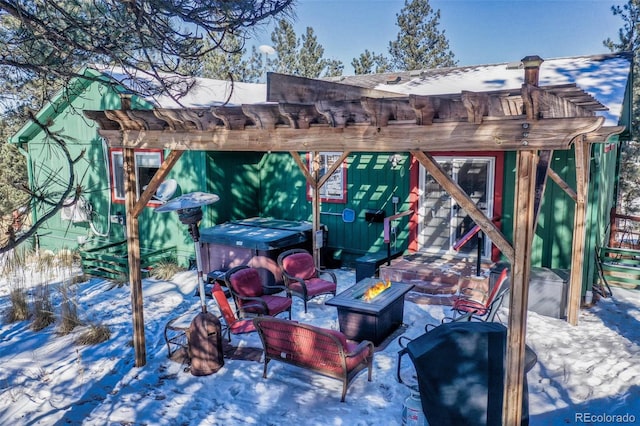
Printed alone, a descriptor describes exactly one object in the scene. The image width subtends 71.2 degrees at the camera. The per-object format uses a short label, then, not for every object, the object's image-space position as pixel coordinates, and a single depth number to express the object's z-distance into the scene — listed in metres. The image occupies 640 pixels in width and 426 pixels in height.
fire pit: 5.33
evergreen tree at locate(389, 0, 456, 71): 23.88
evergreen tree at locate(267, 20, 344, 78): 25.89
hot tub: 7.68
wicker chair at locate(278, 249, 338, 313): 6.68
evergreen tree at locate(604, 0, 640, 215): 15.10
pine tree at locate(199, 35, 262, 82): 24.03
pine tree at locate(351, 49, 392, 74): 25.44
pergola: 2.99
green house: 7.30
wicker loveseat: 4.23
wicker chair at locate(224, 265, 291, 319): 5.84
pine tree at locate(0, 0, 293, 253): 3.47
